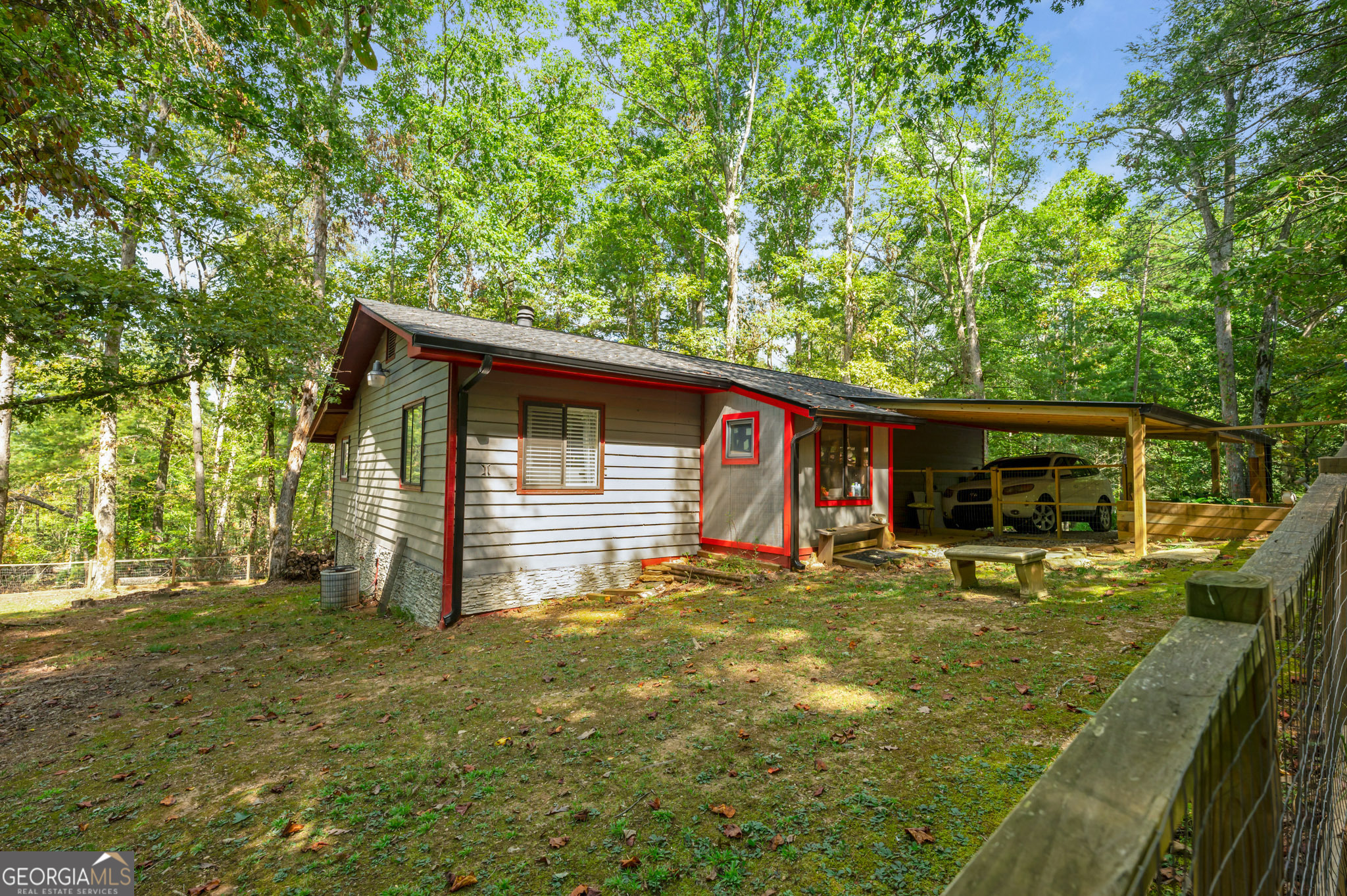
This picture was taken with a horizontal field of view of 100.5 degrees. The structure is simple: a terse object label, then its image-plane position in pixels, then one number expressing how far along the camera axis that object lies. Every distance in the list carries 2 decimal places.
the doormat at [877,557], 9.79
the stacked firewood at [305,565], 15.09
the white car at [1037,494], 12.36
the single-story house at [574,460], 8.05
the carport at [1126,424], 8.93
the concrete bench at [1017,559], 6.98
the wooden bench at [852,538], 9.64
